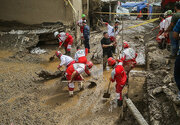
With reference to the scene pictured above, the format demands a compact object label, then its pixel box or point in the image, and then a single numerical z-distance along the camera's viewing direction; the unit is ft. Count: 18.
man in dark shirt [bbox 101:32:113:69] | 21.59
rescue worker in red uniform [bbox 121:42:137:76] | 16.98
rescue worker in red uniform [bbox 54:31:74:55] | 25.09
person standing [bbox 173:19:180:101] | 8.45
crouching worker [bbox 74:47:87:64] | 19.20
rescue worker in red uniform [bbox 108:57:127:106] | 13.80
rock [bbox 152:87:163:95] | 10.91
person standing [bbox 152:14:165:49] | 24.71
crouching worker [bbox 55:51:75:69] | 18.67
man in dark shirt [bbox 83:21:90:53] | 28.37
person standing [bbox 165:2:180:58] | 15.15
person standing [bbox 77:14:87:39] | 30.53
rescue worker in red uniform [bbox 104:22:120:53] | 24.29
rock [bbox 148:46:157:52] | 23.98
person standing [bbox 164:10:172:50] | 22.28
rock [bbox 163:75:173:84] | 11.71
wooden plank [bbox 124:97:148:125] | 8.15
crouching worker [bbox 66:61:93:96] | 16.52
